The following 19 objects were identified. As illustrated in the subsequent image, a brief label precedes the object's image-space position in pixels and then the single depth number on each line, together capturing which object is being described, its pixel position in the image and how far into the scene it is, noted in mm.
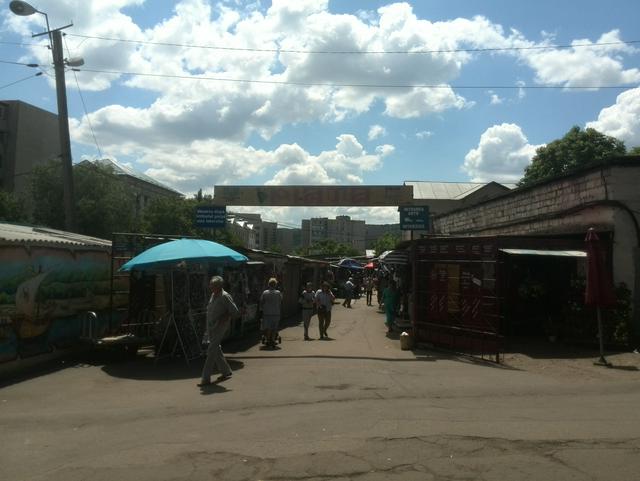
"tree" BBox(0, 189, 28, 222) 35062
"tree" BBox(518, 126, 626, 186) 40750
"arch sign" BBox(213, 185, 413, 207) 28891
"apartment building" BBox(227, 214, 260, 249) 103169
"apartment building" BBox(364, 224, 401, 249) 144375
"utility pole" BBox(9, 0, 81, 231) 16906
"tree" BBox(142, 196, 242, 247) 48750
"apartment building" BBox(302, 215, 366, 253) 131125
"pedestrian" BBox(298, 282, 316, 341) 17156
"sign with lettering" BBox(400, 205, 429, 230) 23234
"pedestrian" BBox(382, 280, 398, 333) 19031
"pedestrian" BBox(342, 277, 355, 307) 32781
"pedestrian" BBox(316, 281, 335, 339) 17141
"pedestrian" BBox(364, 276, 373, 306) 35000
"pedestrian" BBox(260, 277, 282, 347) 14562
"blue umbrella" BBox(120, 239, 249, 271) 11391
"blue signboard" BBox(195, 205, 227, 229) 22672
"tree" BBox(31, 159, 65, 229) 34469
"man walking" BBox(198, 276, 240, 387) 10000
